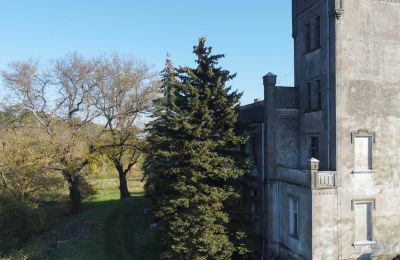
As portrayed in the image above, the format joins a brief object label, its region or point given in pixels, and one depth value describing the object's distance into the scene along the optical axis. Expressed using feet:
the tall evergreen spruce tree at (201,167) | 59.98
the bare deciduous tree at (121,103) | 112.16
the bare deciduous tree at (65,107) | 102.94
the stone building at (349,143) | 55.72
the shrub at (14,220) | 91.71
